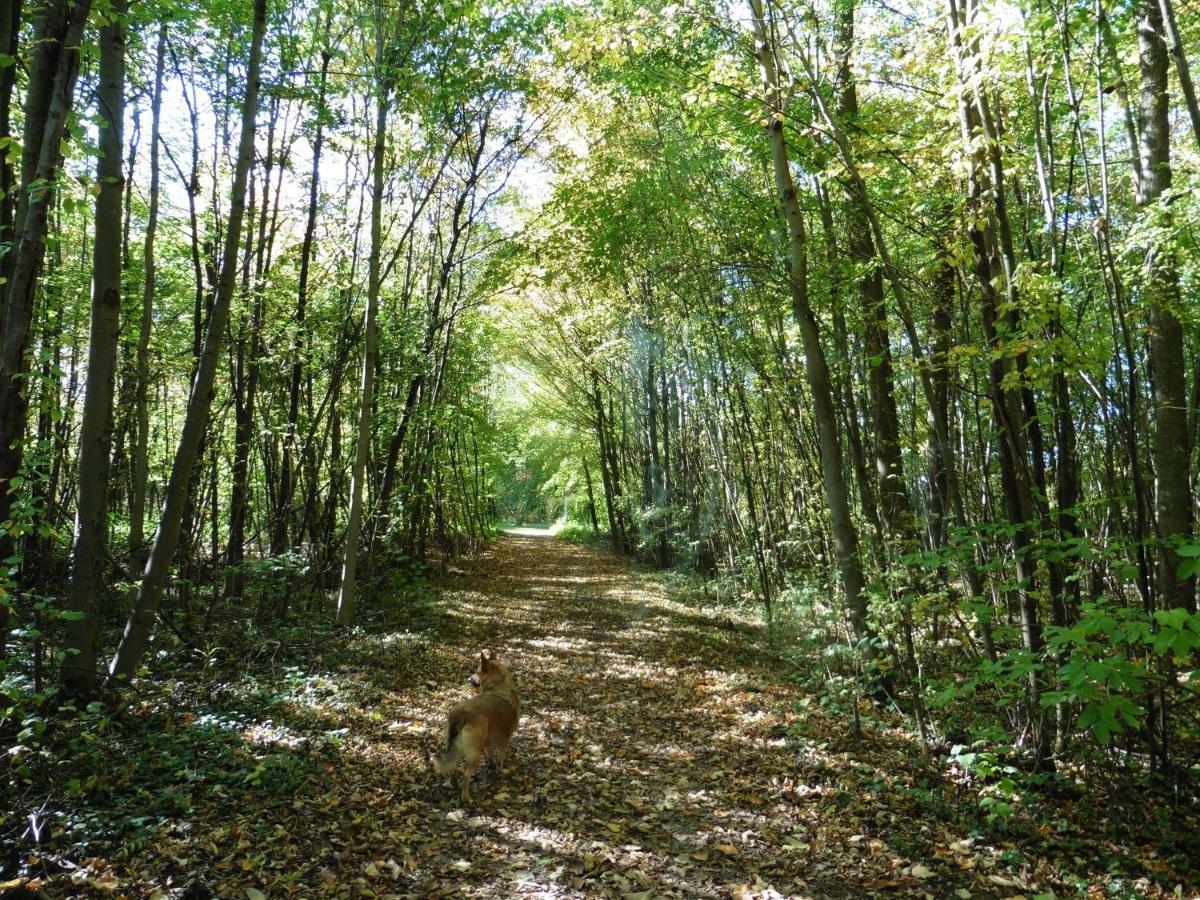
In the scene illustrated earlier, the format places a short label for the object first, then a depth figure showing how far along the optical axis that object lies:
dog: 4.36
